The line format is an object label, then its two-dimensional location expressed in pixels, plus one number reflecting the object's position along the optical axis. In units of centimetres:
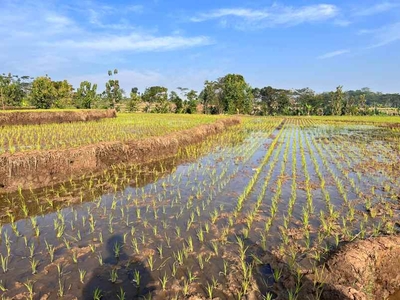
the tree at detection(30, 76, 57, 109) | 3781
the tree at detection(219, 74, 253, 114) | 4784
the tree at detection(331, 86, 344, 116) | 5091
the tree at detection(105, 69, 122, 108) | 4556
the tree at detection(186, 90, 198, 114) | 4941
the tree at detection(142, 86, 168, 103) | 5178
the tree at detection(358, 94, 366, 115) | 5444
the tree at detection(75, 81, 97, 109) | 4292
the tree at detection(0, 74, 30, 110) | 3991
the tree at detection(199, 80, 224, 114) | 5081
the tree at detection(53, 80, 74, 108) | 4069
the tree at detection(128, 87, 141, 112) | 4678
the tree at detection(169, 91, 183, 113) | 4903
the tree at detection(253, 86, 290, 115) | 5625
